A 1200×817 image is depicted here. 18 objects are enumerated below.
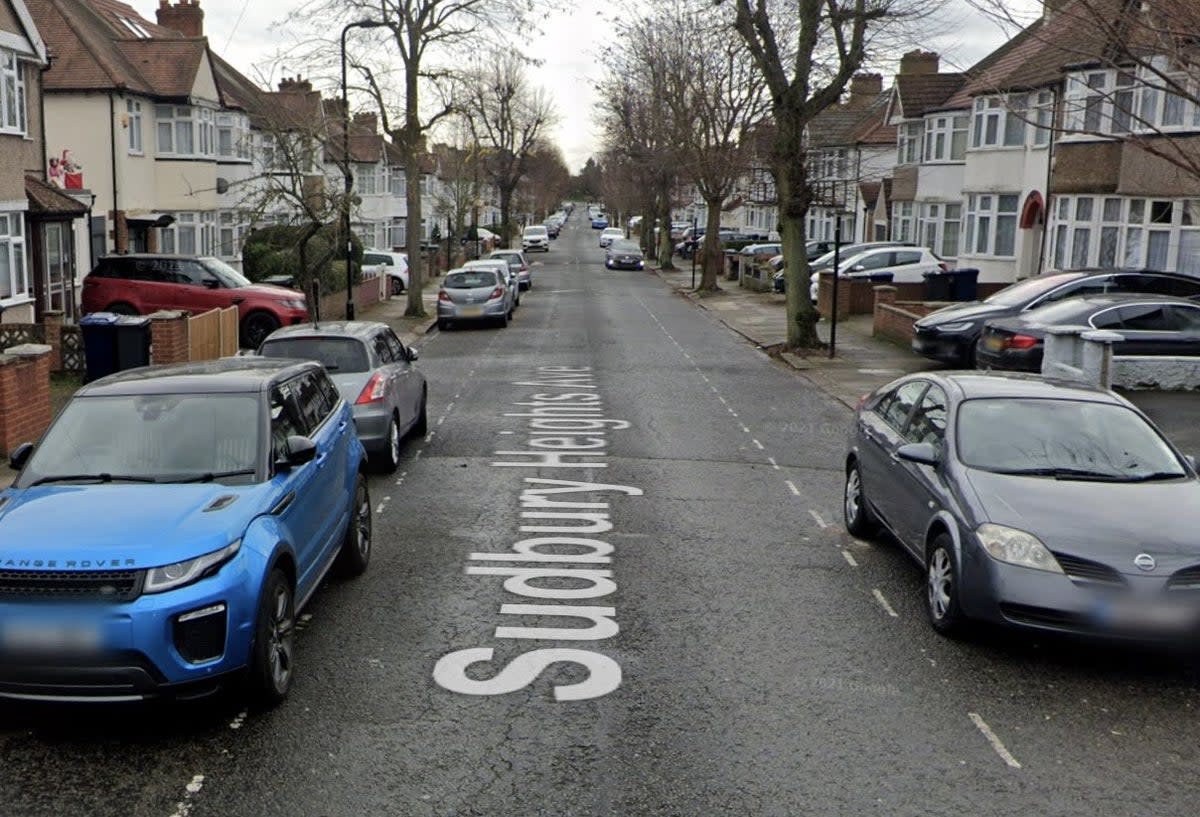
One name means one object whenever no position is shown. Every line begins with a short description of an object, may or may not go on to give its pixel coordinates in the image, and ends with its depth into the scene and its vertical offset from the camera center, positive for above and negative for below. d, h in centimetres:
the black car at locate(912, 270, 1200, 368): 1958 -103
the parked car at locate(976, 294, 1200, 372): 1741 -129
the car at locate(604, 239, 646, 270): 5897 -189
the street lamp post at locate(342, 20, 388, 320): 2556 +15
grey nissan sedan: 669 -167
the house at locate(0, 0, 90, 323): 2156 -1
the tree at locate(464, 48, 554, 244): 6838 +539
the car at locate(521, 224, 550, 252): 7949 -157
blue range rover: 555 -166
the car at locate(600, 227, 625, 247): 7224 -109
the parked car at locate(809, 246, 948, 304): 3375 -103
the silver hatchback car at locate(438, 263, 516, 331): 2894 -204
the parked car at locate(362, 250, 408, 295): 4134 -184
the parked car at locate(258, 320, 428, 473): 1198 -166
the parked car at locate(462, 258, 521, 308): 3114 -138
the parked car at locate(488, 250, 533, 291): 4084 -163
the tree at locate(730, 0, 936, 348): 2192 +251
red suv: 2308 -170
